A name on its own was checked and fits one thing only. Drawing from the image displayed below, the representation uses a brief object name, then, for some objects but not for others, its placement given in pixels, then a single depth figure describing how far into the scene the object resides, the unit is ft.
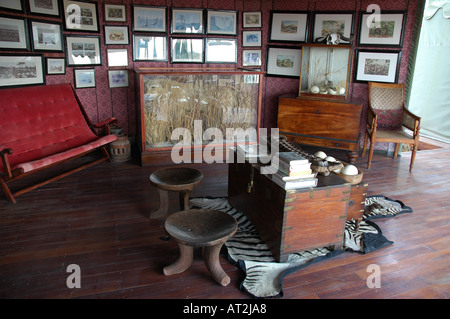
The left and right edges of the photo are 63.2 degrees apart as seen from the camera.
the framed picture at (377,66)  18.57
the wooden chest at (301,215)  8.94
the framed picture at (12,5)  14.29
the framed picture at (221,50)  19.75
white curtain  23.44
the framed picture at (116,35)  17.87
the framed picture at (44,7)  15.28
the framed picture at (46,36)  15.64
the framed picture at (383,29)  18.11
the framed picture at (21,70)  14.83
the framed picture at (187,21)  18.72
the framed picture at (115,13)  17.65
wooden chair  18.16
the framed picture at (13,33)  14.49
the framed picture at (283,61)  20.16
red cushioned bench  12.79
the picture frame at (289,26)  19.62
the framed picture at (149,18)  18.13
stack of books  8.87
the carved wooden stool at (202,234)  8.10
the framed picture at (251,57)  20.53
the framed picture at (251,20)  19.90
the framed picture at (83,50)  17.02
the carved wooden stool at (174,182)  10.68
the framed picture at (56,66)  16.43
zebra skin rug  8.64
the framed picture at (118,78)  18.35
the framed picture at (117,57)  18.16
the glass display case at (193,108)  16.29
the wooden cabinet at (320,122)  17.98
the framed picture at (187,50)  19.15
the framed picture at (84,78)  17.51
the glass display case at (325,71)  18.70
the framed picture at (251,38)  20.21
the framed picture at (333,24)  18.85
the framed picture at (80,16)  16.62
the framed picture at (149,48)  18.53
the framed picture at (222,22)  19.31
